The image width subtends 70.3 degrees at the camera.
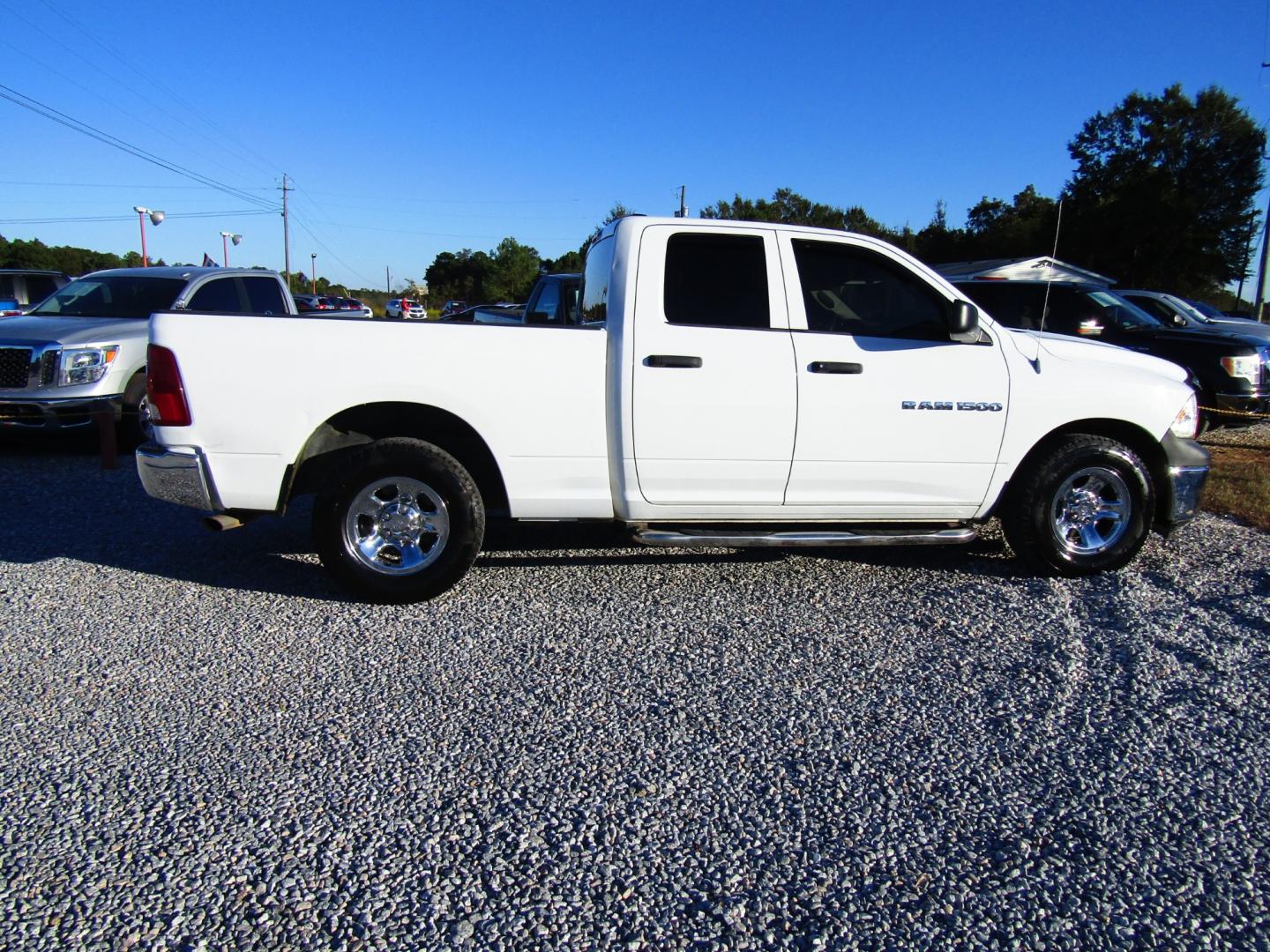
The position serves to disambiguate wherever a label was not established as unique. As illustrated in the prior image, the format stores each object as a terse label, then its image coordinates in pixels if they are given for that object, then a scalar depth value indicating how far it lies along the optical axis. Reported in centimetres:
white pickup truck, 451
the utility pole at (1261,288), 2852
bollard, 819
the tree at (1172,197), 4469
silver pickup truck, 855
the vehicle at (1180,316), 1236
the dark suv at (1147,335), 1040
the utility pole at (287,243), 6102
